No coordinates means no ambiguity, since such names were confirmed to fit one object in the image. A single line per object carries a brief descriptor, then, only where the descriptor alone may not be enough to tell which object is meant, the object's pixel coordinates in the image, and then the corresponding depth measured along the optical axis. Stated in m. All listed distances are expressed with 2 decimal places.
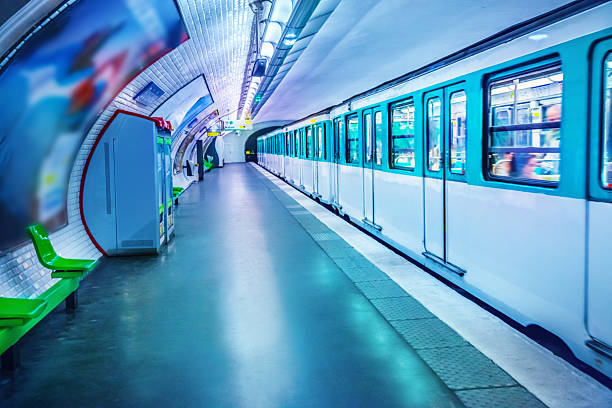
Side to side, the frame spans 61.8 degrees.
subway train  3.14
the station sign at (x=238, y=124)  21.80
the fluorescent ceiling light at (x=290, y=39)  5.35
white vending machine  6.80
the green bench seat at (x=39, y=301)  3.16
